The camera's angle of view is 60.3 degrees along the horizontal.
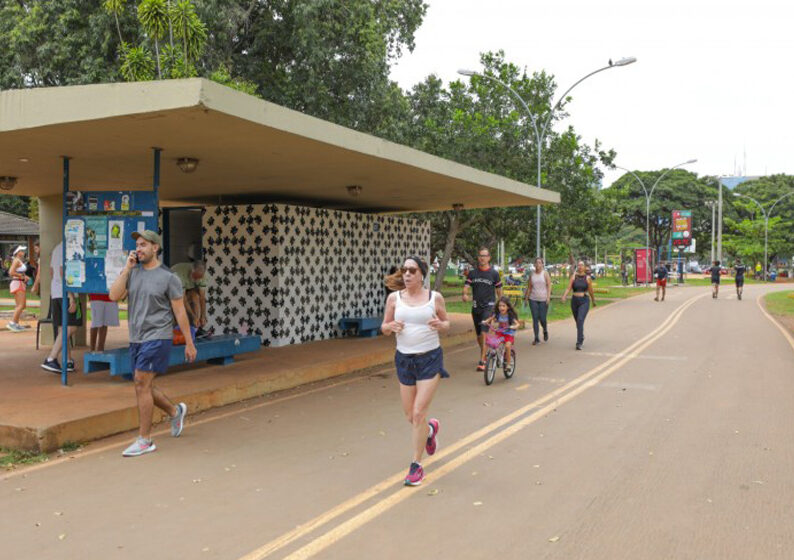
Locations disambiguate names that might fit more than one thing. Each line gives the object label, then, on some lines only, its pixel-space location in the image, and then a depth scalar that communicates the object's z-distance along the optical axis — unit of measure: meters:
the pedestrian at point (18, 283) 13.70
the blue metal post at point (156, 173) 7.91
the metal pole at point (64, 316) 7.84
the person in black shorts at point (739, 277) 30.60
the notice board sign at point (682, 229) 53.41
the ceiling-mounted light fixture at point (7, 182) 10.47
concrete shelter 6.23
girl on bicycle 9.69
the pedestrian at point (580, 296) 13.35
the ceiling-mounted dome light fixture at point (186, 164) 8.74
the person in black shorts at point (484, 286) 10.50
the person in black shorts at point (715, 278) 31.23
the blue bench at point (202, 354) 8.19
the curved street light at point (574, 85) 19.66
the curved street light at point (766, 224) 58.73
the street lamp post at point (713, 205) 60.45
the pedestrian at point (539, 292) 13.53
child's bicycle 9.48
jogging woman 5.30
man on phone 5.91
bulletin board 7.90
